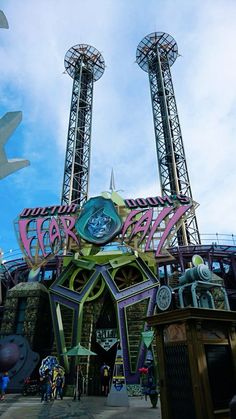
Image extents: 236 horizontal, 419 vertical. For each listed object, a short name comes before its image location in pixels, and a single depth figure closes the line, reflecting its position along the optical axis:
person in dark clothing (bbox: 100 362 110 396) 18.72
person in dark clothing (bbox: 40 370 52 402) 16.05
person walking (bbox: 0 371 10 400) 16.18
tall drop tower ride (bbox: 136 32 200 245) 46.12
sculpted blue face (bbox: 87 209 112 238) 24.58
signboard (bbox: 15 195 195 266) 24.58
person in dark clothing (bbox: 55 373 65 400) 17.73
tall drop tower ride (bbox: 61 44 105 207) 50.03
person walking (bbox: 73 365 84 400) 19.09
